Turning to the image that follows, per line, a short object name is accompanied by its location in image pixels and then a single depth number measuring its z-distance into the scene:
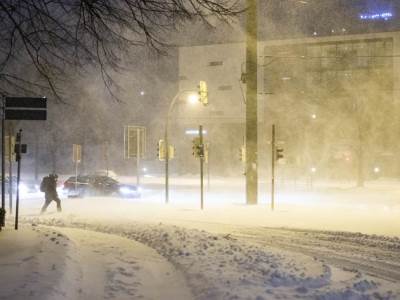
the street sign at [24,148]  16.69
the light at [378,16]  66.91
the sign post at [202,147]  22.24
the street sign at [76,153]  29.30
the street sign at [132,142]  28.80
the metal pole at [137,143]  28.69
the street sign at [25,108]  12.34
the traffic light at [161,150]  26.64
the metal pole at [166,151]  26.41
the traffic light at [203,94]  24.41
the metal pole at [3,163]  14.16
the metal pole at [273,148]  20.87
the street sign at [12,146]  24.31
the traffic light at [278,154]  22.64
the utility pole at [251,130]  24.72
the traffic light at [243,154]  25.20
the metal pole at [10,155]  21.31
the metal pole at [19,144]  13.69
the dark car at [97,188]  32.22
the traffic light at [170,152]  26.74
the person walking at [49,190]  21.44
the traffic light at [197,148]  22.63
